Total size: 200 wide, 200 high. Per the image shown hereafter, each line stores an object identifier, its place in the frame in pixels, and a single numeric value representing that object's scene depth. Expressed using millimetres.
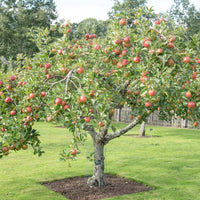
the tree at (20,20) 29922
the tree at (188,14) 35062
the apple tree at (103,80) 4242
